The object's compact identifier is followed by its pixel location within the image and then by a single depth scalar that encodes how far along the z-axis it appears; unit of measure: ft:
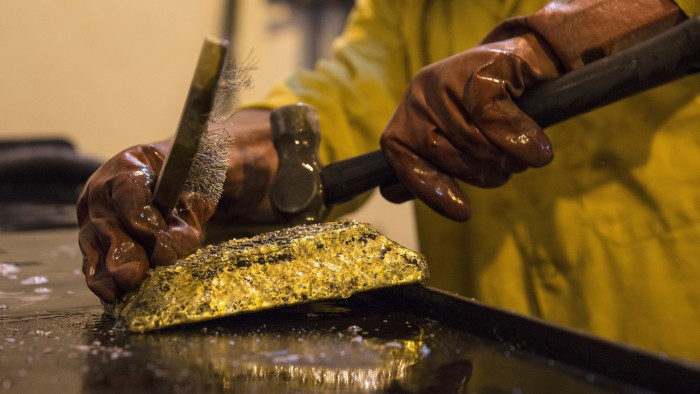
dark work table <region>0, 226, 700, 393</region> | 1.64
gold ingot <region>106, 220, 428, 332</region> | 2.19
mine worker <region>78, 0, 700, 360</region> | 2.74
